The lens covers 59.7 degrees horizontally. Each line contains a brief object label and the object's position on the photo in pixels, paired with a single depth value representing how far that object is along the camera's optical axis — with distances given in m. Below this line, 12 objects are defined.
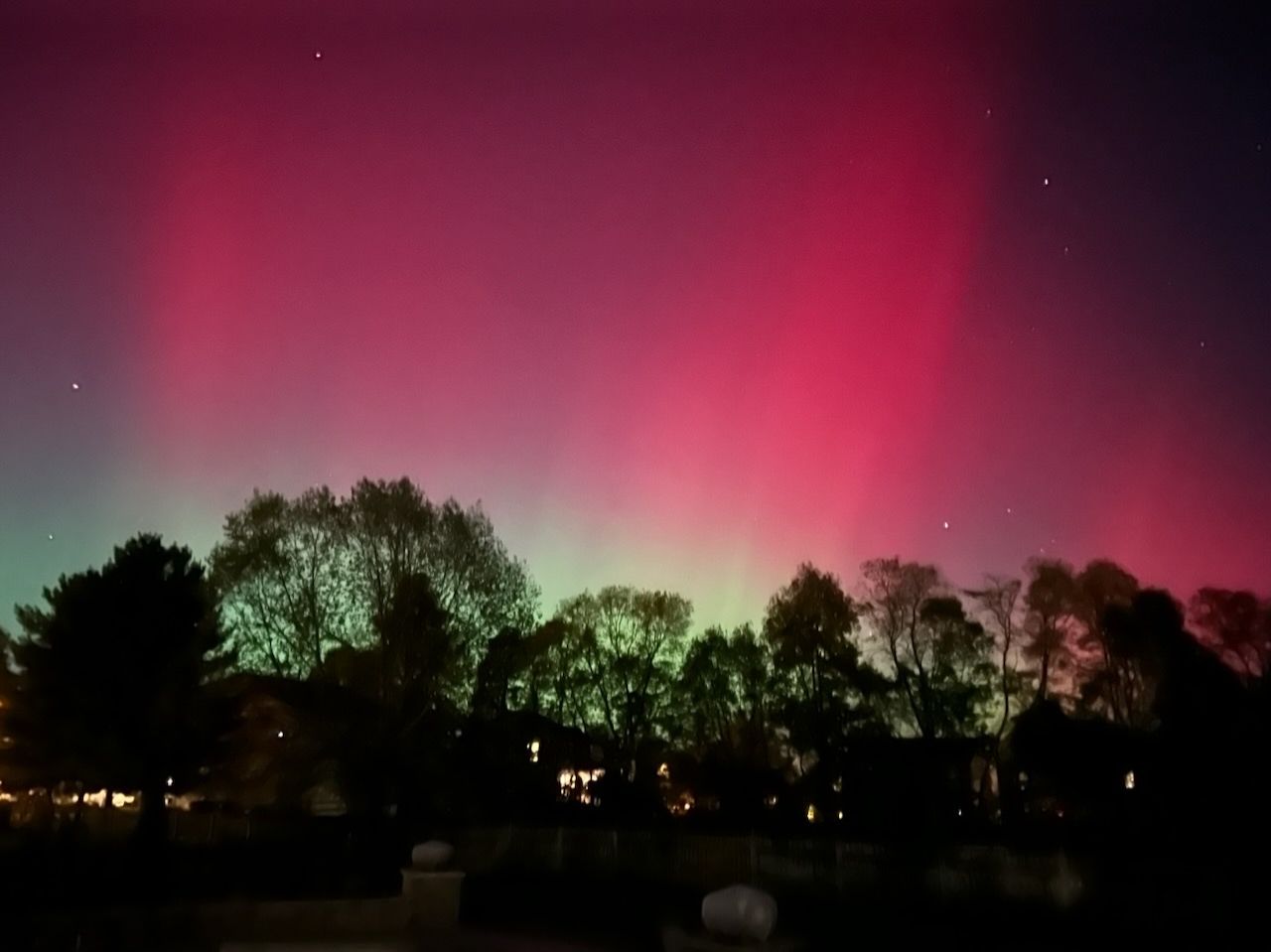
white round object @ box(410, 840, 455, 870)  14.38
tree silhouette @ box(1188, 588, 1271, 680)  25.55
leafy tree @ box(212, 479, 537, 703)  28.20
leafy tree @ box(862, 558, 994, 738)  36.00
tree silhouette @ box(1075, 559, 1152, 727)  30.91
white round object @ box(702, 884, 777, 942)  7.42
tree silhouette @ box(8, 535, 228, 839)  24.00
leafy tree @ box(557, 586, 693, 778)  41.50
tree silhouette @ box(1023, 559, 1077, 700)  33.00
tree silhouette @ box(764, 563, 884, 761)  36.62
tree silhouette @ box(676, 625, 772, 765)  40.81
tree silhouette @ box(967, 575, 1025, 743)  35.00
